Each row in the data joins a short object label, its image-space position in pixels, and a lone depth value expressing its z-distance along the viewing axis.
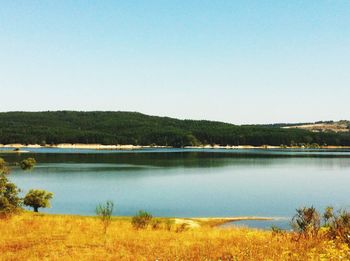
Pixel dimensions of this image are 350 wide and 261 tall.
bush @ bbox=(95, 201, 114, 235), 21.70
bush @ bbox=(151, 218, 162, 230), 26.18
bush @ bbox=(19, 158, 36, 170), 69.81
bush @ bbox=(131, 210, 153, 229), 26.09
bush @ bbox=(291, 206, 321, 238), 15.99
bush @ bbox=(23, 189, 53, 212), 60.28
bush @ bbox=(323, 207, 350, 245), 14.76
